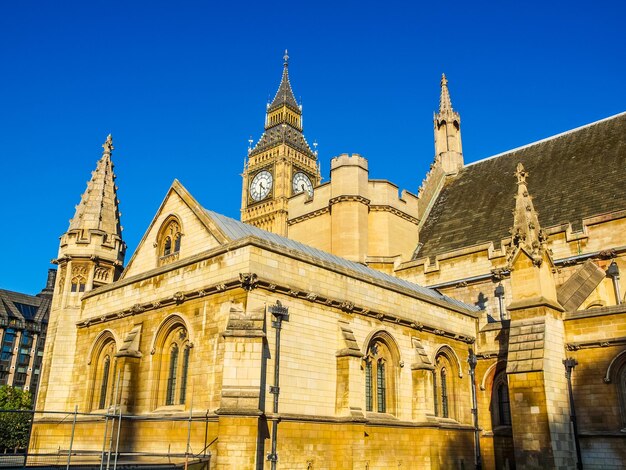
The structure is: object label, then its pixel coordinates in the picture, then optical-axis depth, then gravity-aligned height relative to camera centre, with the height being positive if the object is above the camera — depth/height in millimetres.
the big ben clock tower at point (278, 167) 91688 +42470
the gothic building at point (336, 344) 18859 +3569
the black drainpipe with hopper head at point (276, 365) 17703 +2386
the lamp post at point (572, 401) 20906 +1702
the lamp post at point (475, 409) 25578 +1714
